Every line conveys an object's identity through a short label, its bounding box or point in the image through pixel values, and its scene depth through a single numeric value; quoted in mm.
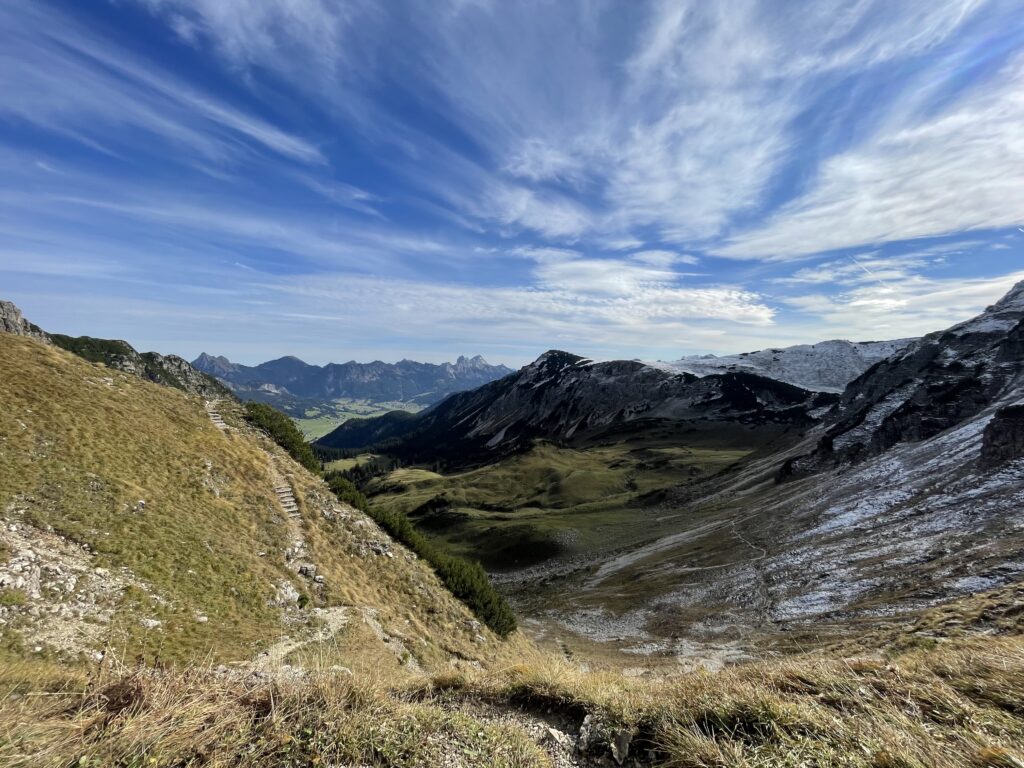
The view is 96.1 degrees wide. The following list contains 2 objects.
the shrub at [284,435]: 46688
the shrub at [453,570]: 39906
